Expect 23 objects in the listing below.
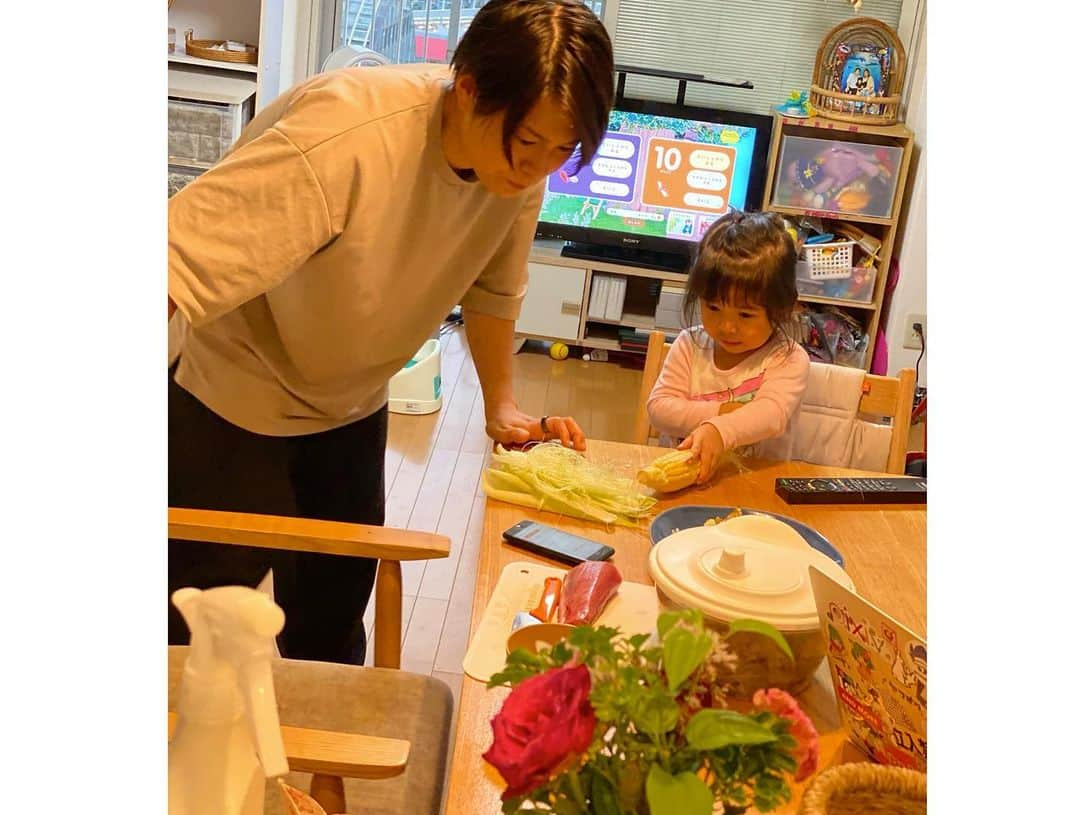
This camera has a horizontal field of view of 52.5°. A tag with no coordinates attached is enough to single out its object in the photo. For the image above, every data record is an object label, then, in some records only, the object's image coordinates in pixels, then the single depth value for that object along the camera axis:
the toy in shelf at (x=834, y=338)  4.22
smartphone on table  1.41
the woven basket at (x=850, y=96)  4.13
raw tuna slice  1.23
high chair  2.07
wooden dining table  1.00
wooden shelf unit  4.07
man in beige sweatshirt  1.24
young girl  1.95
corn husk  1.55
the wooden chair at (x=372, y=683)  1.34
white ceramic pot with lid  1.08
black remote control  1.71
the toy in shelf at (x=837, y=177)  4.11
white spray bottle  0.64
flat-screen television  4.27
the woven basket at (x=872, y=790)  0.79
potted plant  0.58
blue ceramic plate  1.46
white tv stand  4.44
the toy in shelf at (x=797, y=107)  4.14
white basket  4.19
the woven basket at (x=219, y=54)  4.01
